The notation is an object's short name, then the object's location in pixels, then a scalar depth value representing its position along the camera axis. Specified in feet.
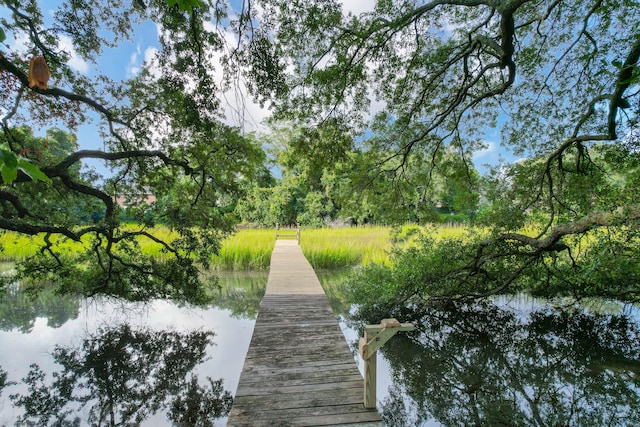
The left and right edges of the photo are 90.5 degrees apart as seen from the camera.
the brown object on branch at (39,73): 2.69
